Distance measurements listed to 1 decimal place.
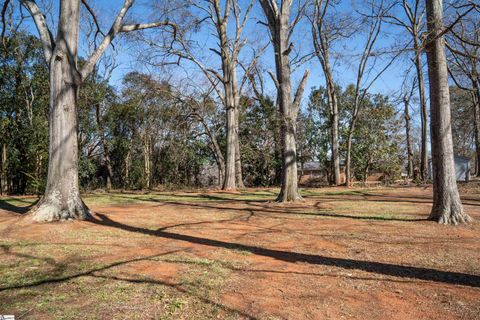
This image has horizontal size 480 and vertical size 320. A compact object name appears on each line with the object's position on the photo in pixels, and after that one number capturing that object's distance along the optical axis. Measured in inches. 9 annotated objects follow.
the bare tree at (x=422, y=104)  733.3
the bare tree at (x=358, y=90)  800.3
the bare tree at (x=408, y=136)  981.2
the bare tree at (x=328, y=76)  794.8
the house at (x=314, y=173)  1045.6
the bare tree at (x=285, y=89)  430.9
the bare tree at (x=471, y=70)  329.9
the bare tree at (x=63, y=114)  295.9
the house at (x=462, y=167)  794.2
